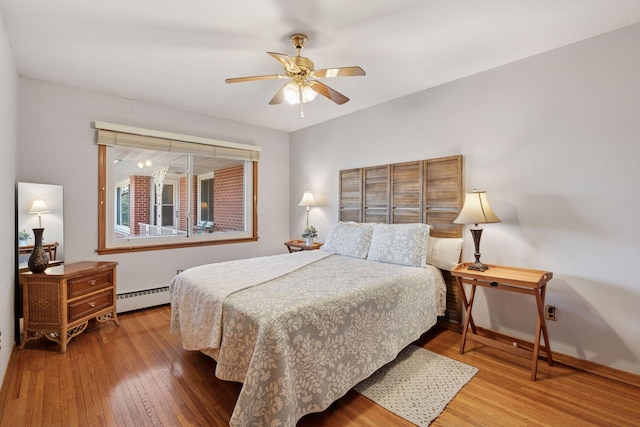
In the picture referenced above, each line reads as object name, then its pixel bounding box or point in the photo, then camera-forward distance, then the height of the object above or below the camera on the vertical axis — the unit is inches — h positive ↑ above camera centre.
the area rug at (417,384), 73.1 -48.4
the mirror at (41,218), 107.9 -2.9
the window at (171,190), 136.0 +11.2
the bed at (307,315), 60.5 -27.1
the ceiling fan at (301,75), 83.0 +39.0
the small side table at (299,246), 159.6 -19.6
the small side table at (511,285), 85.3 -23.3
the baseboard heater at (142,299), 137.4 -42.2
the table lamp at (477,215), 97.9 -1.8
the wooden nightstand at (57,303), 101.5 -32.0
